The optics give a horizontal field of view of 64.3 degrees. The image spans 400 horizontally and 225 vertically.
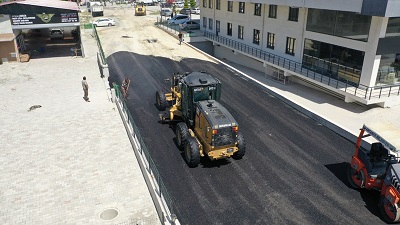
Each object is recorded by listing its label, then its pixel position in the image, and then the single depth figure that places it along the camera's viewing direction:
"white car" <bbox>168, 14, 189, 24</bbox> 48.38
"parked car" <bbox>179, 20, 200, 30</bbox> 45.66
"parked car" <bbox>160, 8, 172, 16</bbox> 61.47
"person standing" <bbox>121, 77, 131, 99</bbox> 21.56
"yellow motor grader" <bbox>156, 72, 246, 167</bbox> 12.77
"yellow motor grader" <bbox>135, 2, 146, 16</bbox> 60.78
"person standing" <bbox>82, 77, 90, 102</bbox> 20.09
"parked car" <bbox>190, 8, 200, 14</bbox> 70.13
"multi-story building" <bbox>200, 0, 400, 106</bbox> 20.44
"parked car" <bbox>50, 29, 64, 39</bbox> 39.31
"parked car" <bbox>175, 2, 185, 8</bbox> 84.54
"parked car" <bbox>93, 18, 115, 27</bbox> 48.12
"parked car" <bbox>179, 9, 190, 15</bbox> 64.50
